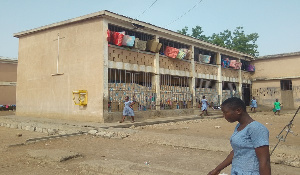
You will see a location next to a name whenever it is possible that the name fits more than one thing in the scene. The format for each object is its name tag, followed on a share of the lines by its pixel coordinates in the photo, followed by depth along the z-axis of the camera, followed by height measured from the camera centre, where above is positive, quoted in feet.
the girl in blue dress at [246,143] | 6.74 -1.36
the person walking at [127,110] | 39.55 -2.34
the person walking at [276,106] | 58.78 -2.71
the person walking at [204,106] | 52.72 -2.34
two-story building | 41.14 +5.13
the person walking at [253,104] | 67.04 -2.50
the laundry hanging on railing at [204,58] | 63.30 +9.51
